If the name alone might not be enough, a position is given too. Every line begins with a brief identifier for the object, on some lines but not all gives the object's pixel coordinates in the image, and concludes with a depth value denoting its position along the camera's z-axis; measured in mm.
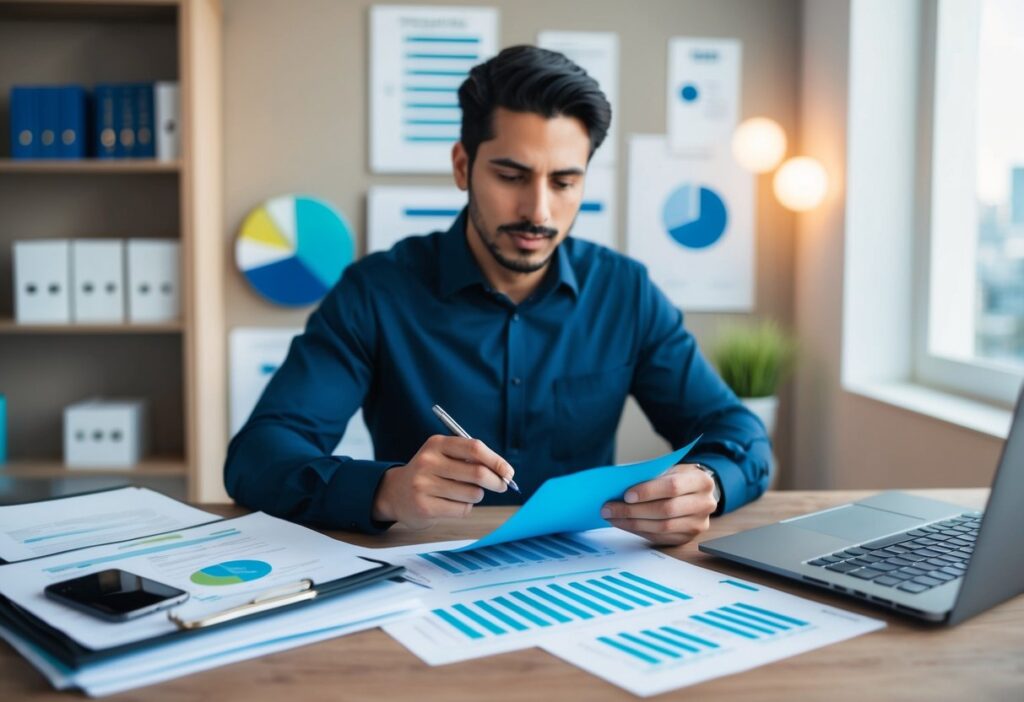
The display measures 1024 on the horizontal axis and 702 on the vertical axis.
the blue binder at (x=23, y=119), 3012
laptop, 827
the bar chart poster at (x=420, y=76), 3221
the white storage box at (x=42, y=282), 3002
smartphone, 796
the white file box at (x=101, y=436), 3043
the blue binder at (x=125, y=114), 3025
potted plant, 3000
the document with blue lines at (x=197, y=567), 791
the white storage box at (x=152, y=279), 3014
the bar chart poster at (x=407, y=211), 3258
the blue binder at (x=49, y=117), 3018
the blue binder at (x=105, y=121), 3033
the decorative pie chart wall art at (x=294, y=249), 3207
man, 1641
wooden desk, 729
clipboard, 727
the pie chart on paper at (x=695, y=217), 3357
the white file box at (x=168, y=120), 2988
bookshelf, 2955
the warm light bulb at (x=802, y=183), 3053
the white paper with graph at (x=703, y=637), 761
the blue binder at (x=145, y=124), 3029
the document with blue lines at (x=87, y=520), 1063
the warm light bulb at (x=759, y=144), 3178
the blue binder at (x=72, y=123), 3008
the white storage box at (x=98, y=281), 3012
